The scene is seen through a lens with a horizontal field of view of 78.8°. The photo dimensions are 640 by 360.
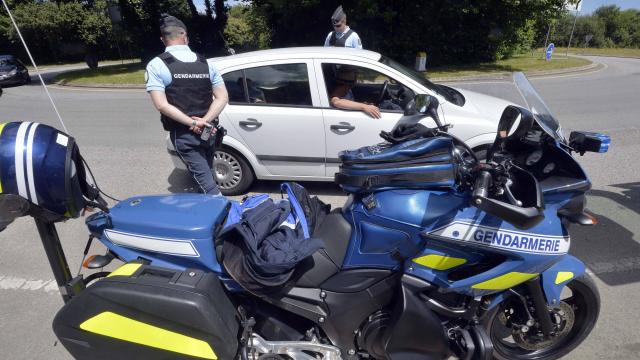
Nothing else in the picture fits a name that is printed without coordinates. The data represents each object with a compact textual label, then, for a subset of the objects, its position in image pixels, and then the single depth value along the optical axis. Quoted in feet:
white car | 13.55
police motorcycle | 5.45
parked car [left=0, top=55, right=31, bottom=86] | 54.01
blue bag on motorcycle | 5.56
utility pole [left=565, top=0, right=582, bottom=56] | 48.75
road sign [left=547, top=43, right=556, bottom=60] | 56.20
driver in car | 13.42
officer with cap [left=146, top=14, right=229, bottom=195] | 10.32
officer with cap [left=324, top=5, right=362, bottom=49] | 20.53
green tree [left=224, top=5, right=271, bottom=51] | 80.92
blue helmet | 5.38
